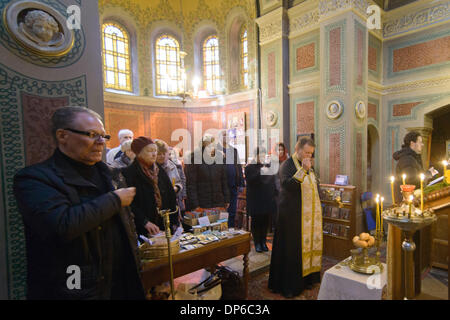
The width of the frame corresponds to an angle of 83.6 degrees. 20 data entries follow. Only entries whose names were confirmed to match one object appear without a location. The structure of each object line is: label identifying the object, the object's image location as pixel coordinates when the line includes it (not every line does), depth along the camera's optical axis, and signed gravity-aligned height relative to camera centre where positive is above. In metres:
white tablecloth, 1.76 -1.01
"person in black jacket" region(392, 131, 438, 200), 3.67 -0.20
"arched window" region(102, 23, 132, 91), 9.66 +3.74
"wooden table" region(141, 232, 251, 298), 1.92 -0.94
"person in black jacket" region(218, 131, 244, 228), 4.62 -0.45
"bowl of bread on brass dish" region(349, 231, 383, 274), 1.92 -0.91
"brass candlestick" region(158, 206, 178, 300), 1.81 -0.67
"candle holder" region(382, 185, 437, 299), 1.33 -0.41
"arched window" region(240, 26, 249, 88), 9.80 +3.65
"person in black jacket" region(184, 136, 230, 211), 4.23 -0.50
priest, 2.88 -0.91
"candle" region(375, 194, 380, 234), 1.95 -0.59
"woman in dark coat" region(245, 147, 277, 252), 4.09 -0.72
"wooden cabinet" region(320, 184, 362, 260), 4.36 -1.33
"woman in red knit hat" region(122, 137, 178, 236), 2.36 -0.27
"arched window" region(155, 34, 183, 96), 10.79 +3.76
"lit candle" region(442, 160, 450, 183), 2.36 -0.30
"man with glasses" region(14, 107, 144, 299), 1.12 -0.32
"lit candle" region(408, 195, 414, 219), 1.34 -0.32
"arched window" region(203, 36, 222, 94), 10.88 +3.68
